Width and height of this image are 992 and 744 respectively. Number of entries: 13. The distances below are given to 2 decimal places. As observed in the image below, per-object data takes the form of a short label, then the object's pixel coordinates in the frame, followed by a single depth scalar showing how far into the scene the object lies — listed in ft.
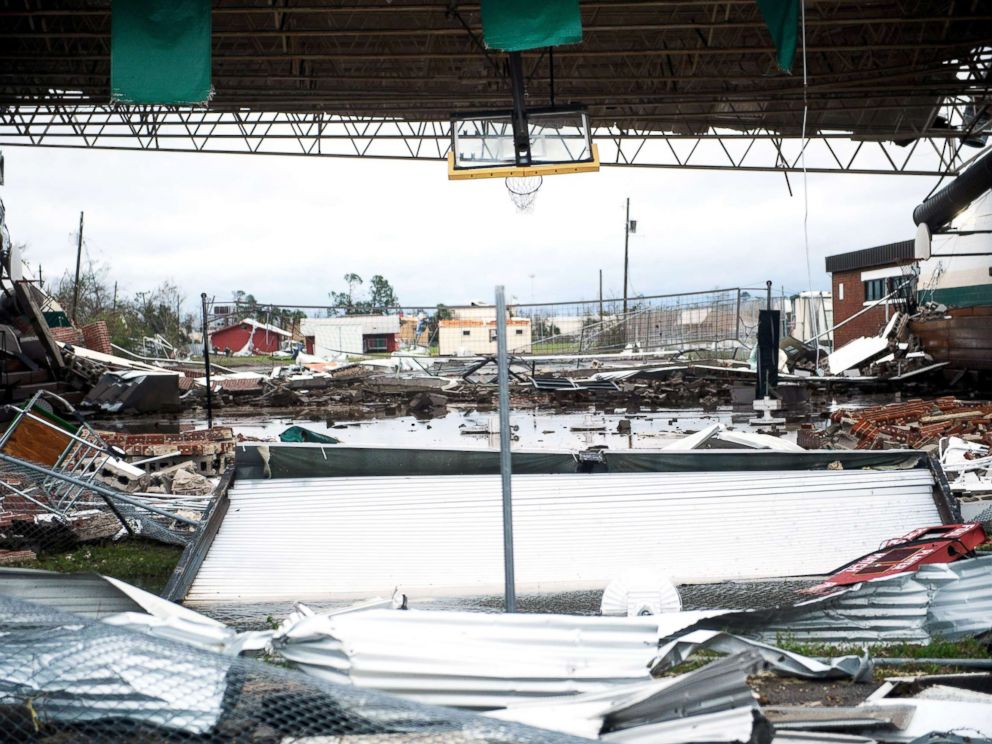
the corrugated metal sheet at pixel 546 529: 21.09
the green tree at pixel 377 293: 256.85
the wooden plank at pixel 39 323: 66.80
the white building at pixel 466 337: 104.58
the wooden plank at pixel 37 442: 32.19
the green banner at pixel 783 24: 46.21
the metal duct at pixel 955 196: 65.46
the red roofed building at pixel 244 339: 156.25
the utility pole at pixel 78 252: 116.47
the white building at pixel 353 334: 127.34
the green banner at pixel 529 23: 43.91
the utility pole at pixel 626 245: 189.06
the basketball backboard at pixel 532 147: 53.57
